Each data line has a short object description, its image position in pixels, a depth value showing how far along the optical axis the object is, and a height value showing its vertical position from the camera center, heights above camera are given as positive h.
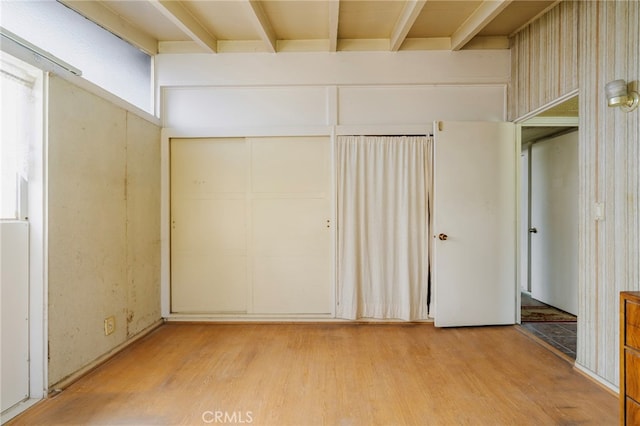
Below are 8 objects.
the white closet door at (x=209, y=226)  3.24 -0.14
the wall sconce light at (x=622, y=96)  1.85 +0.72
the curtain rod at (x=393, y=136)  3.16 +0.80
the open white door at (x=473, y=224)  3.01 -0.11
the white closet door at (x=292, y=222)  3.22 -0.10
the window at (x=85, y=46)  1.98 +1.30
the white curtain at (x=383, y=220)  3.14 -0.07
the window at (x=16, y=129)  1.81 +0.51
